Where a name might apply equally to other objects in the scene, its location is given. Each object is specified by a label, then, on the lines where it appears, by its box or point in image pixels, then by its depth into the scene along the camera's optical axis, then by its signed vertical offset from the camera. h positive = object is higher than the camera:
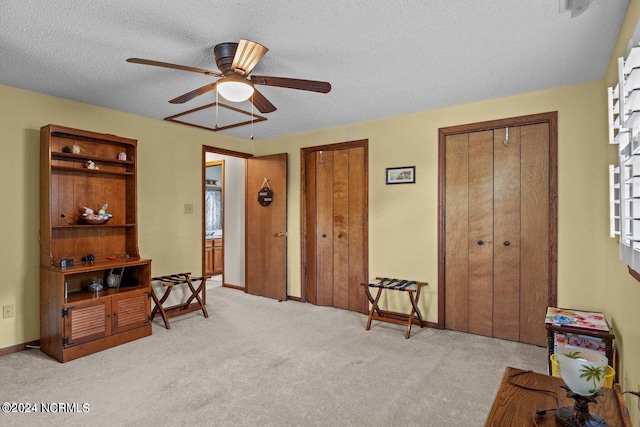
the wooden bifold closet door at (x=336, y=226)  4.37 -0.21
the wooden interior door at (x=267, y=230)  5.00 -0.29
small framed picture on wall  3.93 +0.40
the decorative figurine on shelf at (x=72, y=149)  3.30 +0.58
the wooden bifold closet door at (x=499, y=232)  3.25 -0.21
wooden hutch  3.02 -0.37
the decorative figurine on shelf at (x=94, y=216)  3.37 -0.05
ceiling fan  2.22 +0.87
